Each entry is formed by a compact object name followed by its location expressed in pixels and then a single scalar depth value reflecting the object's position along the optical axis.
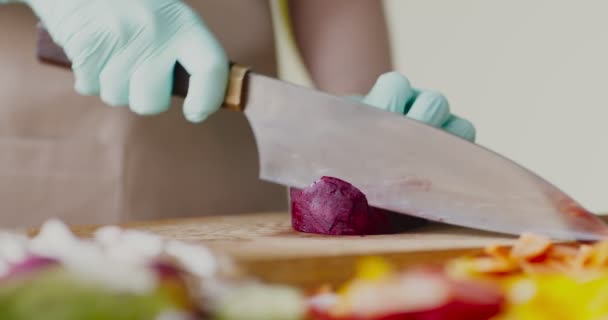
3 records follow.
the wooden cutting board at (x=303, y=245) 0.57
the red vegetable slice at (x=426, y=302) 0.44
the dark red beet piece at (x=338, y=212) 0.68
